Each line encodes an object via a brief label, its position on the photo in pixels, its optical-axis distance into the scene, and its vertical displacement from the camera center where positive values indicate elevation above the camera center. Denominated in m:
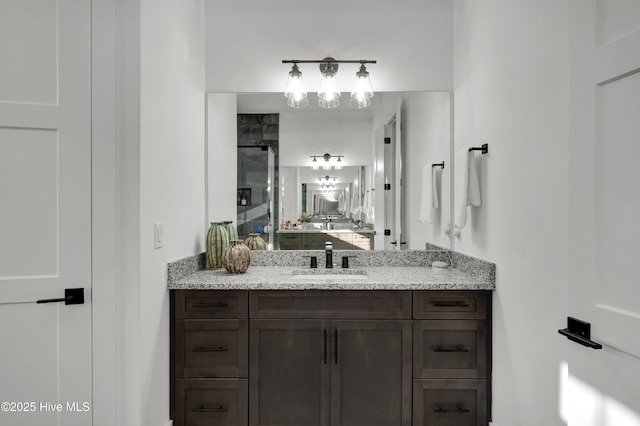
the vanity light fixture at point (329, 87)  2.40 +0.80
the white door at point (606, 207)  0.90 +0.00
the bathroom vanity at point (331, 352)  1.90 -0.74
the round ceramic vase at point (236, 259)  2.18 -0.30
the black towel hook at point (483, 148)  1.93 +0.32
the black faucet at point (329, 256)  2.39 -0.31
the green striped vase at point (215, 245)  2.31 -0.23
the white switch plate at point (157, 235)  1.72 -0.12
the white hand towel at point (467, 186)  1.98 +0.12
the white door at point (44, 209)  1.45 +0.00
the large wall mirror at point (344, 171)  2.45 +0.26
